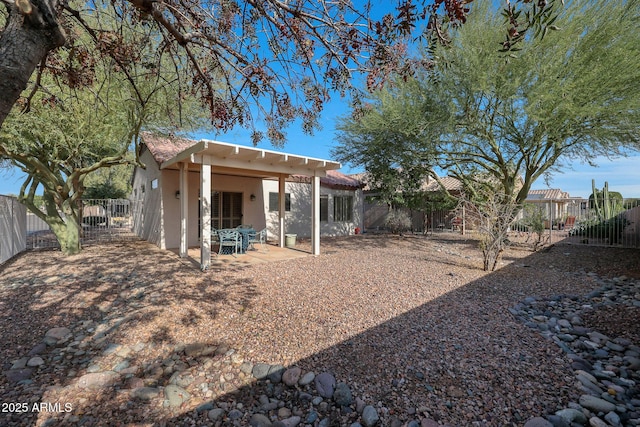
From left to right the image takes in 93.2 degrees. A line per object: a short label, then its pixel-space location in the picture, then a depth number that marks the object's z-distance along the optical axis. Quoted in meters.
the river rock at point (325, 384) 3.06
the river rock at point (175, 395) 2.97
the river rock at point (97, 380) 3.19
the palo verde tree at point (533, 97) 7.59
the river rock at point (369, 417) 2.66
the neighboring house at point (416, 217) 19.95
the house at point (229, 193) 7.98
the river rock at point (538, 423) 2.49
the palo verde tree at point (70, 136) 7.42
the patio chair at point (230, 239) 9.25
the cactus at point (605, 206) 12.56
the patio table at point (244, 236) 9.77
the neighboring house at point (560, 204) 13.25
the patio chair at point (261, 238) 10.20
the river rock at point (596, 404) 2.70
